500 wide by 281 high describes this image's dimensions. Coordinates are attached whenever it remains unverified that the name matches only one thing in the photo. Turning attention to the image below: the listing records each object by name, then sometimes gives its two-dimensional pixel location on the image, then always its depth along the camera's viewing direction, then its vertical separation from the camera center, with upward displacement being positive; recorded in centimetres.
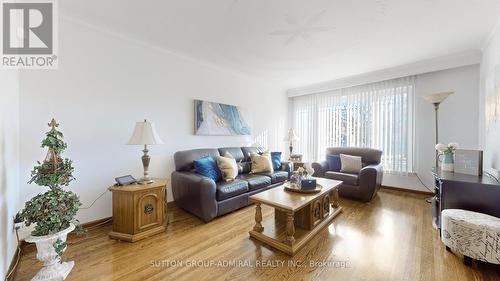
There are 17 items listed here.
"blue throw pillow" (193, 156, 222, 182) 285 -43
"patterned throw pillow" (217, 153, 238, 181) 300 -45
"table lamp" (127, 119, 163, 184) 224 +1
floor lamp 291 +64
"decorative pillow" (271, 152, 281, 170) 392 -42
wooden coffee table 190 -93
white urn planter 146 -93
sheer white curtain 380 +43
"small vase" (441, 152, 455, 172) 253 -30
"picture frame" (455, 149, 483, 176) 227 -26
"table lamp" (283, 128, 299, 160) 468 +5
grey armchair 316 -65
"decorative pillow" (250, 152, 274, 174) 360 -46
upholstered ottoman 157 -81
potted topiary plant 148 -57
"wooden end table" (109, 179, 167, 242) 209 -81
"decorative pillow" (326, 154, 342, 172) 403 -49
